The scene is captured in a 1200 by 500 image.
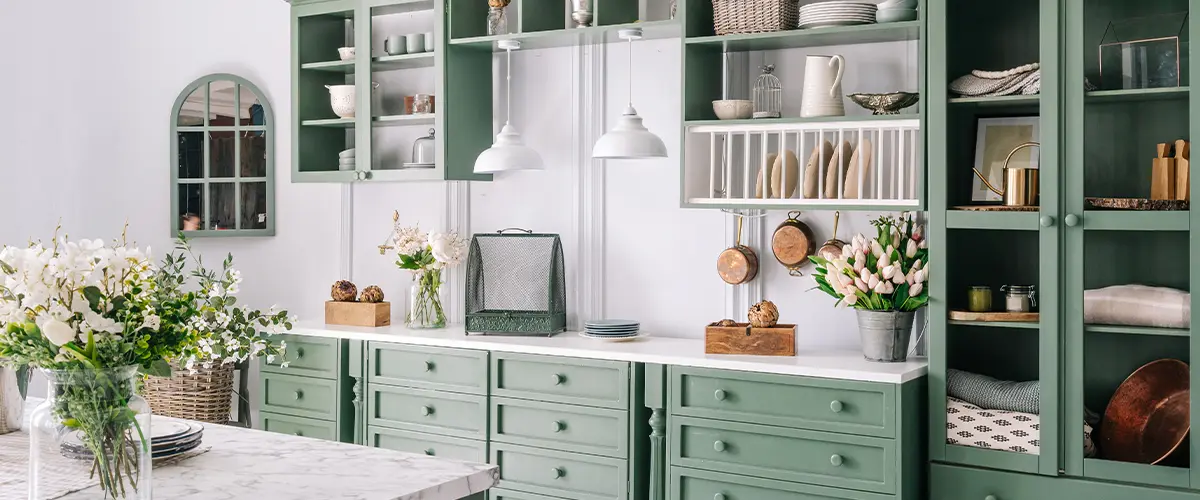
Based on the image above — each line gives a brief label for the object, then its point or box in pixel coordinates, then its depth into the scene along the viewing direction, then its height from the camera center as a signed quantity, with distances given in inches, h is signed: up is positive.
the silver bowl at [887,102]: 141.4 +19.4
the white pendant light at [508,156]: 164.7 +14.4
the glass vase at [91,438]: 73.3 -12.2
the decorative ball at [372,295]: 181.3 -6.7
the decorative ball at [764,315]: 147.6 -8.1
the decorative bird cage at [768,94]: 157.2 +22.5
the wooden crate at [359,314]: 177.9 -9.8
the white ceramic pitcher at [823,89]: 146.7 +21.7
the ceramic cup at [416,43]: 178.4 +33.7
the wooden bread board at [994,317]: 133.3 -7.6
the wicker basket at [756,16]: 146.9 +31.6
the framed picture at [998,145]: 140.7 +13.9
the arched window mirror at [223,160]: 203.3 +17.2
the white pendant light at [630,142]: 151.2 +15.2
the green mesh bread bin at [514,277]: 170.9 -3.7
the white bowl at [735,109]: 151.8 +19.7
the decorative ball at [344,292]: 183.2 -6.3
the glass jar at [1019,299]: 135.9 -5.5
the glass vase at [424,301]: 178.9 -7.6
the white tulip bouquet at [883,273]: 140.1 -2.4
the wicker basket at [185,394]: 188.7 -24.0
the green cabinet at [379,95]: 176.9 +26.3
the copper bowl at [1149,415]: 129.6 -18.9
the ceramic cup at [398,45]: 180.4 +33.7
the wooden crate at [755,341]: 145.8 -11.4
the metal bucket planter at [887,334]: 140.9 -10.2
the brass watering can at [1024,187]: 133.6 +8.0
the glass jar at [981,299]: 137.4 -5.6
